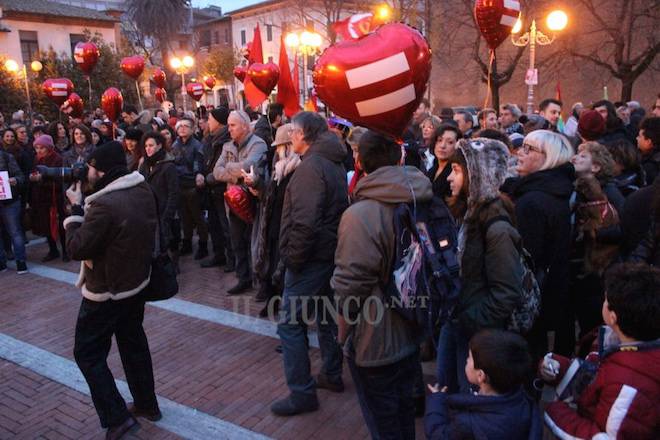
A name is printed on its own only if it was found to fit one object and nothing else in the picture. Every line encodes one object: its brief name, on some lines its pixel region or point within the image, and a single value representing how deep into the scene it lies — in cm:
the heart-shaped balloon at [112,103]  865
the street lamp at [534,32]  1075
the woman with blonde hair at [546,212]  320
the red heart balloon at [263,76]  839
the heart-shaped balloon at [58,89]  1138
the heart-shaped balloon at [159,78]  1756
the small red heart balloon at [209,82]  2295
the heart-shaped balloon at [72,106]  1154
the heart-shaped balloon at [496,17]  577
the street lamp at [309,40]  1964
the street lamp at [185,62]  2553
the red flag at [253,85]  855
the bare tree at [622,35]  1791
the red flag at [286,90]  664
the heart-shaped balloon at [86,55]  1012
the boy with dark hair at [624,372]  187
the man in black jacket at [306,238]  359
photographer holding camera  328
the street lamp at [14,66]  2356
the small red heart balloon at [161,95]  1864
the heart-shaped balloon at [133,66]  1216
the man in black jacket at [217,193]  690
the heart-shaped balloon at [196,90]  1853
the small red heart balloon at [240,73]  1497
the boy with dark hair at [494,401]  213
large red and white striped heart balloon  259
